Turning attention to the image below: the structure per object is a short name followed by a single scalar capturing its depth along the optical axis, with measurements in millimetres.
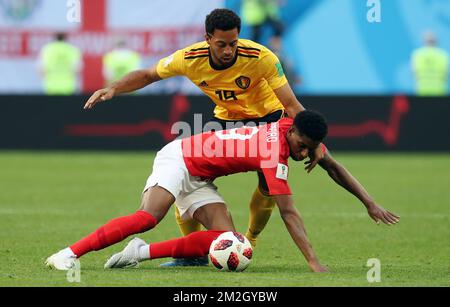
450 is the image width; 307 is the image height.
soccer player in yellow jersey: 16391
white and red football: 15312
